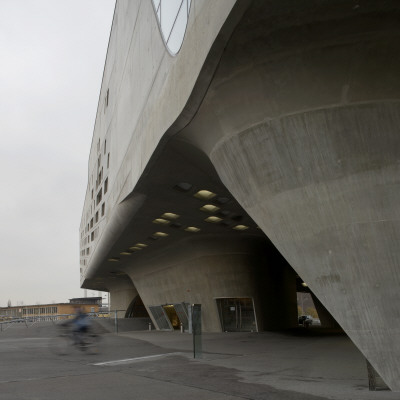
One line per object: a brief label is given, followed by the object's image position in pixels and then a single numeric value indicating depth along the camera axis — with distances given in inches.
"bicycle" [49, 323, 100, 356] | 624.4
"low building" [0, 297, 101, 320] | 5390.8
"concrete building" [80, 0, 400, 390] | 315.9
